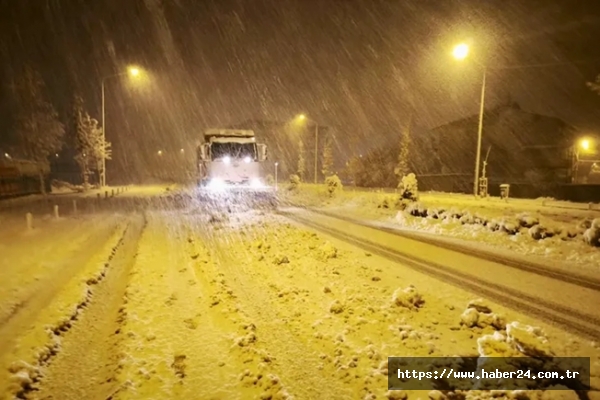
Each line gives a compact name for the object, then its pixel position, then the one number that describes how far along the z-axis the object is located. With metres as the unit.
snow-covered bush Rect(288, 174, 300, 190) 35.26
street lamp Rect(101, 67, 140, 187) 29.23
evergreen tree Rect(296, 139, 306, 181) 72.00
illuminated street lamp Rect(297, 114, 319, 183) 39.28
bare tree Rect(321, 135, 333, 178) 66.69
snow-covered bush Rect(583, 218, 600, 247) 9.46
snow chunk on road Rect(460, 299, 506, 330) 5.21
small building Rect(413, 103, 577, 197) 33.69
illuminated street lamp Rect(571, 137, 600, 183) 29.59
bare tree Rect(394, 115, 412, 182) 45.44
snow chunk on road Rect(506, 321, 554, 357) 4.41
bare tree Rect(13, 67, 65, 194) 43.03
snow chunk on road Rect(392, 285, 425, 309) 5.95
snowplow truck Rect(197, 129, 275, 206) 21.11
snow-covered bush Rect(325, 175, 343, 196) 26.85
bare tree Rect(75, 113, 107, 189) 44.06
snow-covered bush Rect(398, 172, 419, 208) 17.06
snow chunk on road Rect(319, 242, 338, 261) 9.07
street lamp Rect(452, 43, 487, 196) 16.75
